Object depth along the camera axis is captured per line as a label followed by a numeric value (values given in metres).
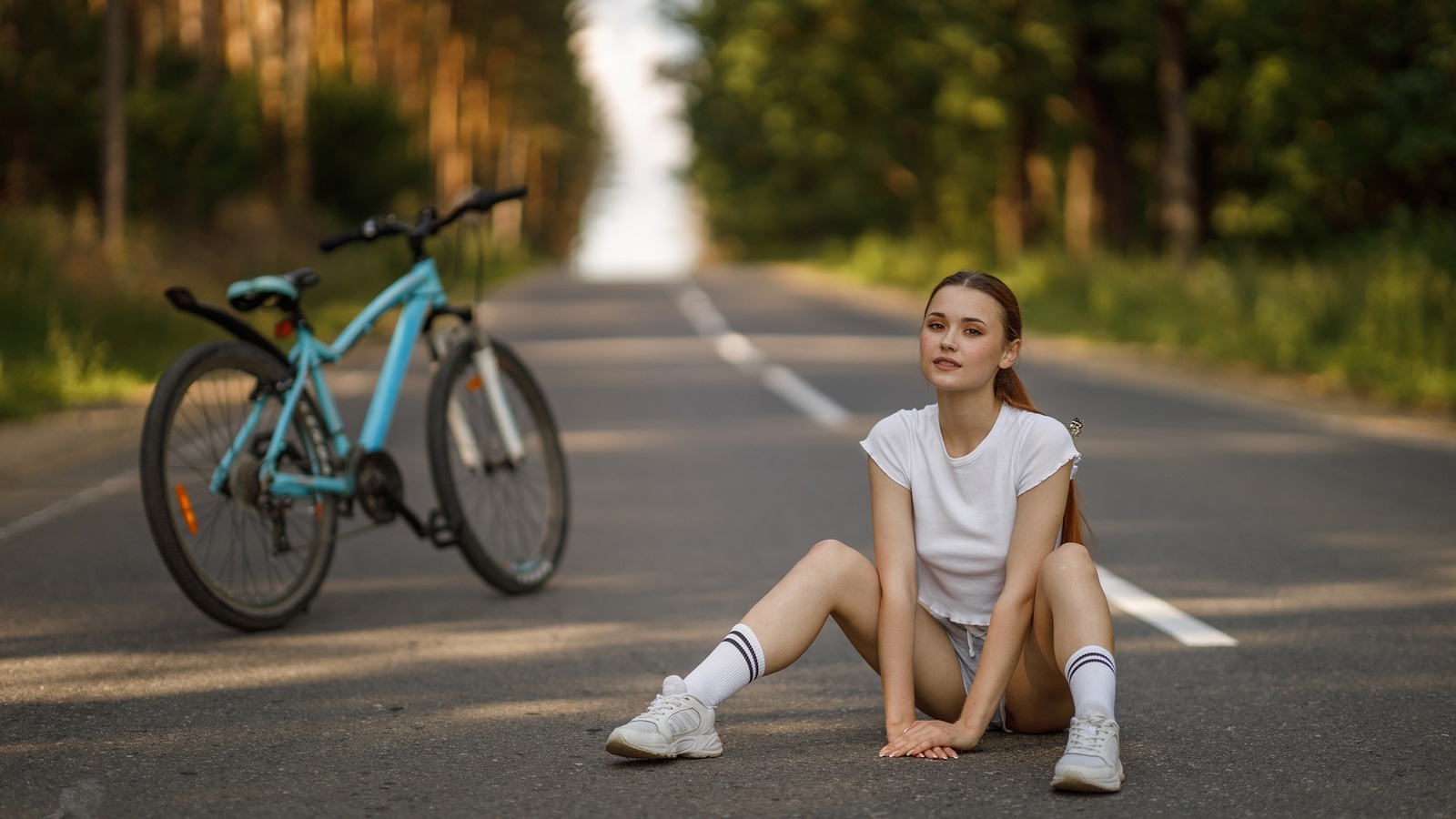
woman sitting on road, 4.32
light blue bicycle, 5.85
